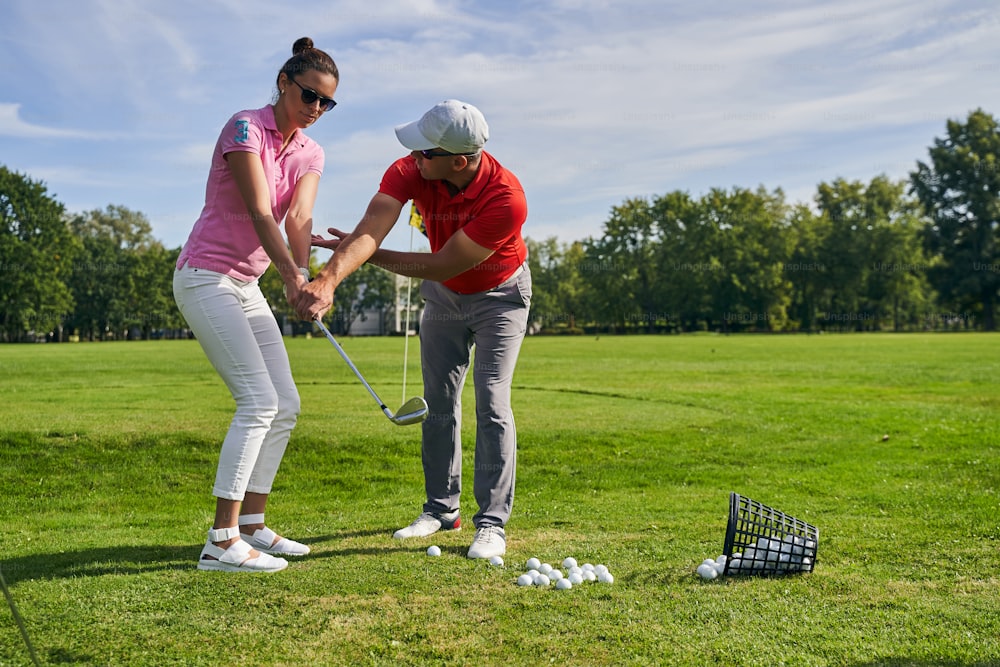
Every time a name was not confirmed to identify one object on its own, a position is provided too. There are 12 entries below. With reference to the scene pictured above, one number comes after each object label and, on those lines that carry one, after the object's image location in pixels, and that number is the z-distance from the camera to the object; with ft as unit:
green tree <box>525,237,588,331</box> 299.99
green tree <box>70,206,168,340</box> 247.09
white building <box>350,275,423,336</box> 330.75
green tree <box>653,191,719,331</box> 270.67
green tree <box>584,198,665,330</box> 279.90
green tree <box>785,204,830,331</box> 274.57
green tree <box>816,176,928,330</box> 268.21
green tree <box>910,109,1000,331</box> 251.80
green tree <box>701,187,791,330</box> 264.11
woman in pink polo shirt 14.19
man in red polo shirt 14.79
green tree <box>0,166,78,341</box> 205.05
